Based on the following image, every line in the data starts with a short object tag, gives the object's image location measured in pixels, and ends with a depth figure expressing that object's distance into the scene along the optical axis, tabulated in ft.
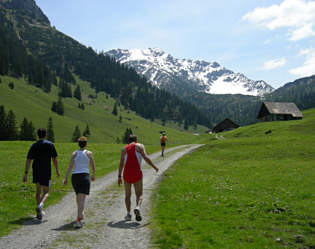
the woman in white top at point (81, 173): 36.58
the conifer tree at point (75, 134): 556.68
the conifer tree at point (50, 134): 463.91
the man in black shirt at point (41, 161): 39.81
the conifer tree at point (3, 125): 338.34
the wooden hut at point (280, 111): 361.30
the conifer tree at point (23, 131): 381.54
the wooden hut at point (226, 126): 501.15
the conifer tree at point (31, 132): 391.75
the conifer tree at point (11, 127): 345.51
